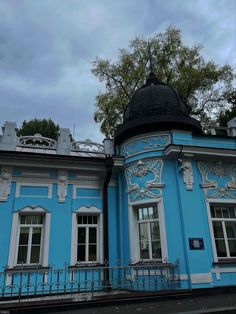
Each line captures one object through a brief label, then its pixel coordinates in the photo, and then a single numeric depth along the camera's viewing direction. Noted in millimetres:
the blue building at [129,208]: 8625
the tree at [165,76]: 19188
